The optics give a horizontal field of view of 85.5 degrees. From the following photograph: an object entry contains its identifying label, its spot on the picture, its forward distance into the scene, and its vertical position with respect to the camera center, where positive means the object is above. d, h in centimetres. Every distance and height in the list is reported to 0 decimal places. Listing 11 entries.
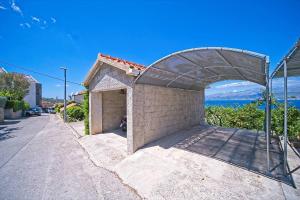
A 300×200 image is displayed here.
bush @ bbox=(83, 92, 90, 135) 1077 -75
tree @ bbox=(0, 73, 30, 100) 3089 +309
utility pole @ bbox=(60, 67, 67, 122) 2115 +291
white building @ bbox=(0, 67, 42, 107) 4882 +208
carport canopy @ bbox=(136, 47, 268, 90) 428 +114
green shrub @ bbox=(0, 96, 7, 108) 2148 -7
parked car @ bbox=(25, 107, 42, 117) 3200 -231
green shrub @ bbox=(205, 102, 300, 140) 828 -124
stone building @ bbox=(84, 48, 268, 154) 503 +69
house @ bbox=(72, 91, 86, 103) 3347 +20
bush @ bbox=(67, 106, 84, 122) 2148 -178
